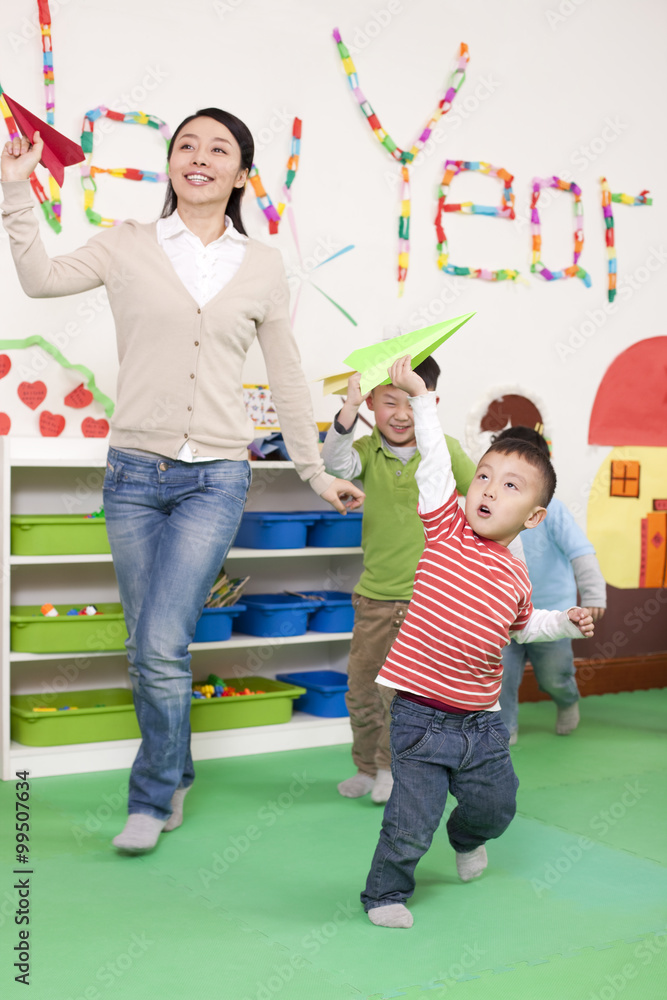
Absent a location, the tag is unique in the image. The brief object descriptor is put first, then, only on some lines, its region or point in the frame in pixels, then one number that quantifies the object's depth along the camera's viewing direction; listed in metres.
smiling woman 2.24
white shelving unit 2.89
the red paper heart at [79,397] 3.15
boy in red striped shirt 1.92
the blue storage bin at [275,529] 3.28
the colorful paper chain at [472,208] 3.84
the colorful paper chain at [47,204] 3.09
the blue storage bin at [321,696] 3.36
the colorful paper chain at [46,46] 3.04
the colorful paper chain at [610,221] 4.25
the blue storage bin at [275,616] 3.28
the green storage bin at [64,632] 2.90
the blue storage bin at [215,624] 3.15
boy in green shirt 2.63
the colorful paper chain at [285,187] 3.45
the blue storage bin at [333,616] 3.40
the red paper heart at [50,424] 3.11
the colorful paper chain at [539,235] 4.08
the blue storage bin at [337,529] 3.42
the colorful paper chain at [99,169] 3.14
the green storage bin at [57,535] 2.93
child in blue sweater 3.22
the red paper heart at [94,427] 3.18
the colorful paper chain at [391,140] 3.61
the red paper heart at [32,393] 3.08
